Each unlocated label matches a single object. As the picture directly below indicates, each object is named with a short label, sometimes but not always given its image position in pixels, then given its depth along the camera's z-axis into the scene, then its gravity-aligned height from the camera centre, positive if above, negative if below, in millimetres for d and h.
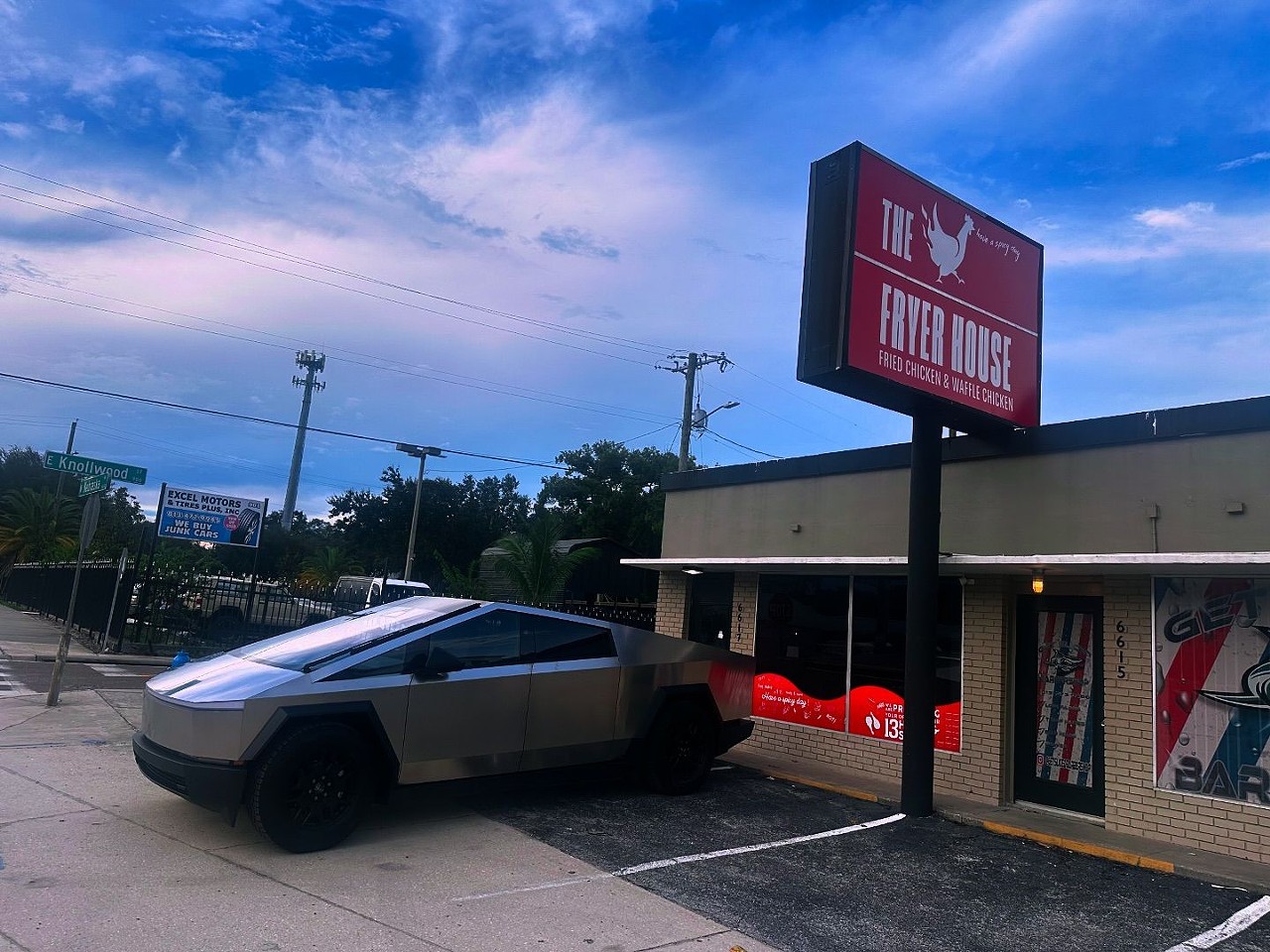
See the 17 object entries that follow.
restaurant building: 7590 +386
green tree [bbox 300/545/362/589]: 38612 +1061
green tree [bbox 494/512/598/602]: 18297 +926
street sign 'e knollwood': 12570 +1373
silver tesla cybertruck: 5906 -794
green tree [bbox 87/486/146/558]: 34875 +2040
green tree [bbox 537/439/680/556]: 42656 +5786
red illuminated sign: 8000 +3146
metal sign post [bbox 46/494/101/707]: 11242 +116
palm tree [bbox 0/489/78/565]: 41125 +1613
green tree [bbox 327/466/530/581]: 48562 +4131
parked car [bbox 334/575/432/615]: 18417 +119
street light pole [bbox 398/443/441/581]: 30734 +4864
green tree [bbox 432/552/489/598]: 19234 +401
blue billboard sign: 20469 +1375
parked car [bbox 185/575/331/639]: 19656 -485
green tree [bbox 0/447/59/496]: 56553 +5509
